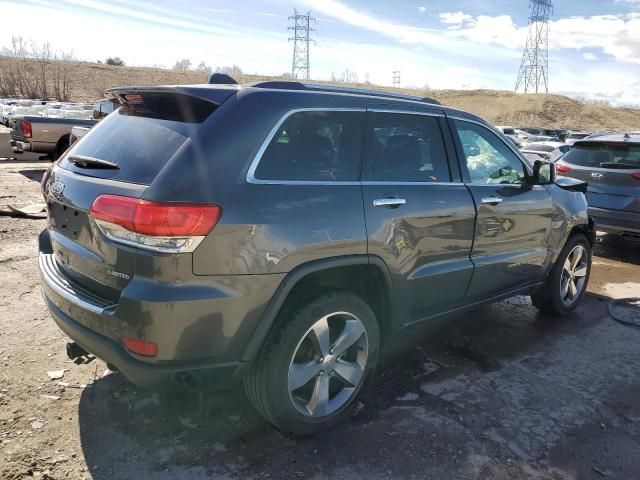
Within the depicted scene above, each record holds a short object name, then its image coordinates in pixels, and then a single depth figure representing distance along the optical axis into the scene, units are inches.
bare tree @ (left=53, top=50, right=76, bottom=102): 2129.7
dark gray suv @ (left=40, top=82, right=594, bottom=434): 95.5
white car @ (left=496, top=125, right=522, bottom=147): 1192.8
